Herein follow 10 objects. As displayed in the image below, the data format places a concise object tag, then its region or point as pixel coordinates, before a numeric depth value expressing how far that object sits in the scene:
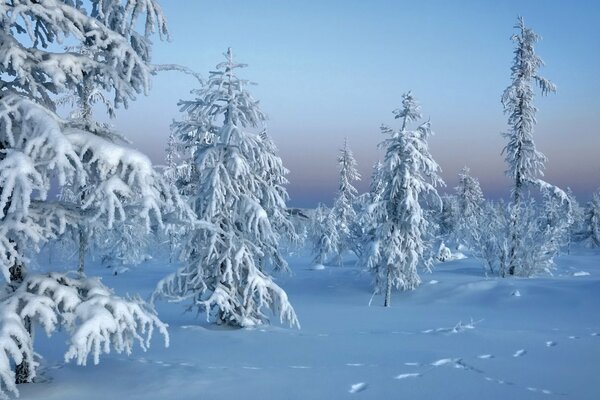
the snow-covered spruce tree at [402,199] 21.66
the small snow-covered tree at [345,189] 49.31
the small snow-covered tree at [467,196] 60.38
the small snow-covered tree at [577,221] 69.62
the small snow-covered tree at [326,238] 45.22
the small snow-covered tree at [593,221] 64.00
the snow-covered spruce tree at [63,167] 5.00
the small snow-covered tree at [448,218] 60.50
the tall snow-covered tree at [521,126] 25.97
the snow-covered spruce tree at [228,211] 13.21
